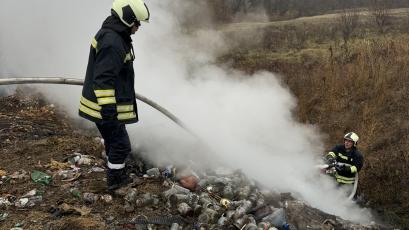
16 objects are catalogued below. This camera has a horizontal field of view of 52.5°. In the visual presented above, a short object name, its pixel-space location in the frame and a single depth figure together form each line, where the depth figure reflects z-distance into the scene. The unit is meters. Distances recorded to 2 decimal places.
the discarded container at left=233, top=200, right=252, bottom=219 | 4.05
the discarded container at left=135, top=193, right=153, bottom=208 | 4.12
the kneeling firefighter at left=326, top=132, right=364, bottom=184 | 6.18
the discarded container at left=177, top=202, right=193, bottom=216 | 4.04
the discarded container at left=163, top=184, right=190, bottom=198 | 4.30
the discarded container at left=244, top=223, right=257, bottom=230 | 3.84
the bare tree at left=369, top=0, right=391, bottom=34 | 16.00
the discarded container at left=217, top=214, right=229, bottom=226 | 3.93
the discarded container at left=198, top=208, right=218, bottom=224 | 3.97
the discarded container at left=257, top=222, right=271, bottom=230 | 3.96
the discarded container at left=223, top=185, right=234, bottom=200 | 4.64
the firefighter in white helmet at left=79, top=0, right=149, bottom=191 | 3.67
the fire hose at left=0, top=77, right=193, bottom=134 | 4.49
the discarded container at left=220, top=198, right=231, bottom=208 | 4.33
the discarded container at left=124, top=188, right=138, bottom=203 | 4.14
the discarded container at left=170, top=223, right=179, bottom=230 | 3.81
